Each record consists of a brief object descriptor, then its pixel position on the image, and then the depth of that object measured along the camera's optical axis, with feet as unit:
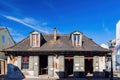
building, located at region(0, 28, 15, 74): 39.04
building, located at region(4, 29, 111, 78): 30.43
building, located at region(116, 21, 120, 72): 42.99
